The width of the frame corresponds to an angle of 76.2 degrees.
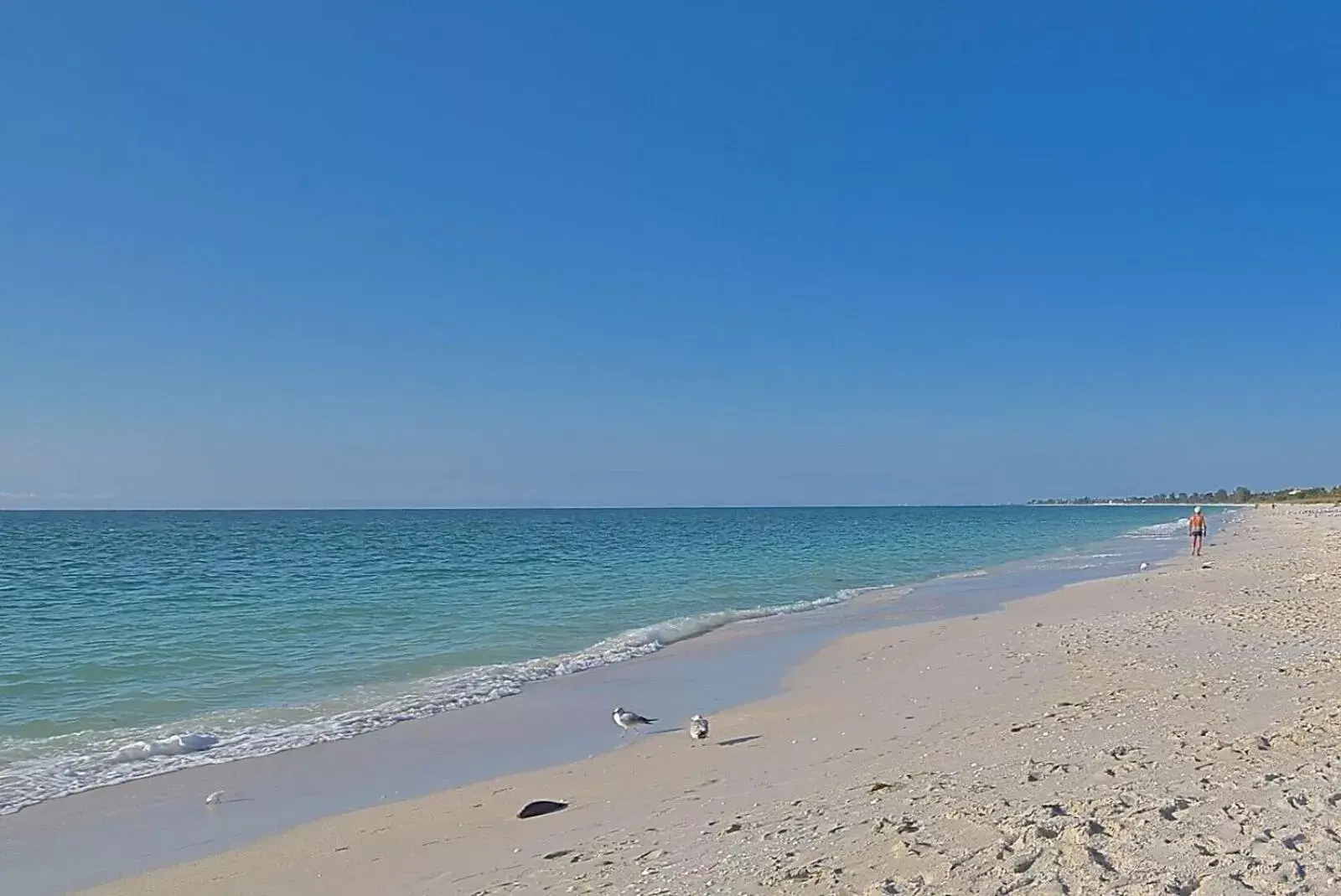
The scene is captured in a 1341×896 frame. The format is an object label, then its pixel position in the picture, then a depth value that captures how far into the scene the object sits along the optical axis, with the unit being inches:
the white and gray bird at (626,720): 370.3
